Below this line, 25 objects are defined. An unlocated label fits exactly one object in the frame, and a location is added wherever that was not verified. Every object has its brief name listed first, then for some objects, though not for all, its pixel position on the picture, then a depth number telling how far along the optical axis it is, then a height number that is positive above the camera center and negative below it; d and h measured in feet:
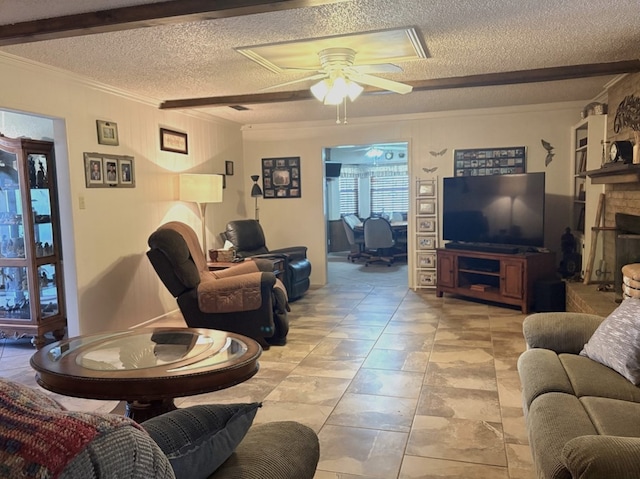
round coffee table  6.57 -2.36
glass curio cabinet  13.55 -1.00
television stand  16.38 -2.74
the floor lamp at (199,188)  16.94 +0.44
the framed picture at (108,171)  13.58 +0.92
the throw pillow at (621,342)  6.95 -2.20
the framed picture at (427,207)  20.42 -0.45
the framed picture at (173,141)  16.83 +2.09
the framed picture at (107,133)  13.97 +1.99
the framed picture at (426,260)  20.67 -2.65
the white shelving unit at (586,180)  15.72 +0.47
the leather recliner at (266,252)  18.38 -2.04
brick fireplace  12.81 -0.57
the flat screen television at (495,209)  16.78 -0.51
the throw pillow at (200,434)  3.46 -1.70
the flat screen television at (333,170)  32.27 +1.81
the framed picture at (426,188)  20.35 +0.32
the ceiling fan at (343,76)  10.59 +2.62
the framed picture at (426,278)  20.71 -3.40
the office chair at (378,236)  27.84 -2.18
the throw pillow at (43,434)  2.18 -1.06
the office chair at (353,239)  29.94 -2.49
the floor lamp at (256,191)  21.86 +0.37
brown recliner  12.54 -2.39
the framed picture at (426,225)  20.52 -1.19
